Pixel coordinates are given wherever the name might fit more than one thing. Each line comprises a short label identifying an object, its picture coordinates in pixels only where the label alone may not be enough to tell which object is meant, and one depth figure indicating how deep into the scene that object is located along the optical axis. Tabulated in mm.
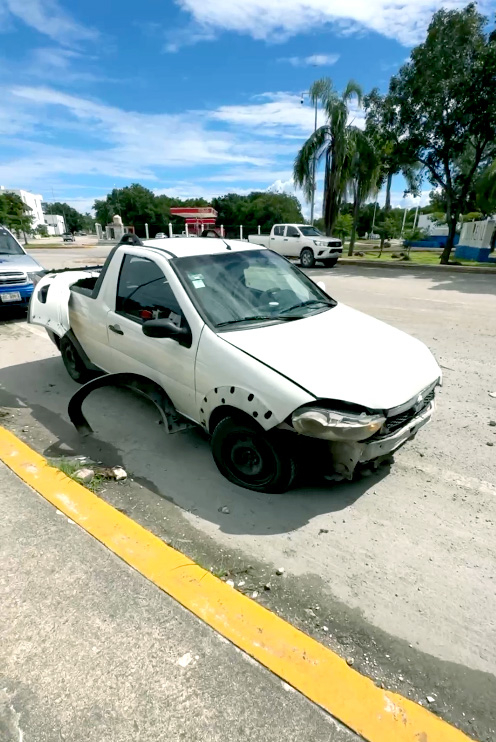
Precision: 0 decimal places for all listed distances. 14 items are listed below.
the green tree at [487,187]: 16750
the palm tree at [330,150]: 19688
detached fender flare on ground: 3228
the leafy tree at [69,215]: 142000
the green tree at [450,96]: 15156
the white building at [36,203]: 127862
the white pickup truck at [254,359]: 2545
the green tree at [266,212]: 57000
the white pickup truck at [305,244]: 18641
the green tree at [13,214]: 40781
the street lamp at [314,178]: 21173
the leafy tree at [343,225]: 44625
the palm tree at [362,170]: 19406
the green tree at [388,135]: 17359
